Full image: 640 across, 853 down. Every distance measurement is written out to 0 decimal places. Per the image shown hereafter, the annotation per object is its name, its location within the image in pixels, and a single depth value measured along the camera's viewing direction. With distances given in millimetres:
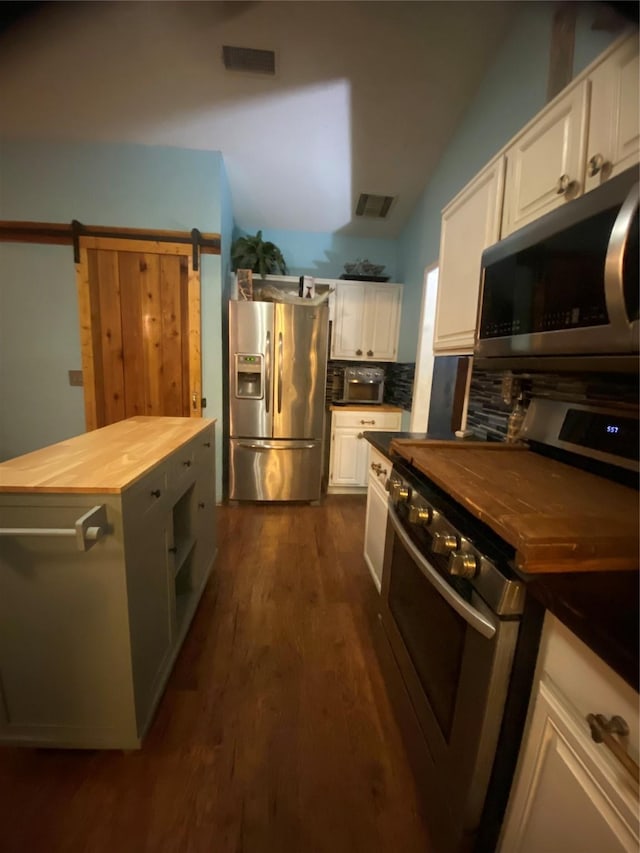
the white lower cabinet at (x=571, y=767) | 468
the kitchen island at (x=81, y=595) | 907
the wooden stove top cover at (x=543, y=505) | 595
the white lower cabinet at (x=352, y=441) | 3195
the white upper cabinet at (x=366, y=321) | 3373
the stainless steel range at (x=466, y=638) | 663
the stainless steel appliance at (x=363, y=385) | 3275
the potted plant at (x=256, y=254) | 3088
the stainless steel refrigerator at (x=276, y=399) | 2725
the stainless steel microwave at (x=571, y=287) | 695
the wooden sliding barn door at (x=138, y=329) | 2580
